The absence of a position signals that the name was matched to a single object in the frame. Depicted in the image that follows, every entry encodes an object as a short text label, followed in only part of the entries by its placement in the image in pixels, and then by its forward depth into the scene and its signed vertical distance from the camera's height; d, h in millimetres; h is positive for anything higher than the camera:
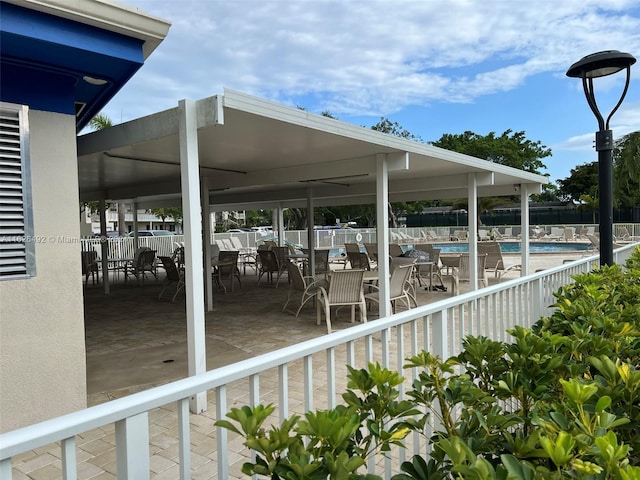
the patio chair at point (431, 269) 9391 -917
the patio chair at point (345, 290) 6043 -867
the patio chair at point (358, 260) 10172 -747
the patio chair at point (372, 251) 11466 -636
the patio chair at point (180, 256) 12035 -729
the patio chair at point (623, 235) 20614 -681
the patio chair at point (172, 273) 8797 -813
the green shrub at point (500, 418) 1094 -582
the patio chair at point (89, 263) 11016 -739
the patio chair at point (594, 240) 17375 -711
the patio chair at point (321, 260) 11836 -838
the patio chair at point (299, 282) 6938 -866
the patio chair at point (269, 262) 10945 -810
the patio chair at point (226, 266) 9844 -807
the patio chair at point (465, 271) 9391 -978
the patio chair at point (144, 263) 11383 -797
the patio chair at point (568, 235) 23453 -648
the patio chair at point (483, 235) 25734 -629
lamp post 4180 +986
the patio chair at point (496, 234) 26622 -593
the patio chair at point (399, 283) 6109 -782
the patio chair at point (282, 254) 11459 -699
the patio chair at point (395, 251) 11164 -607
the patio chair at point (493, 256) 10805 -768
